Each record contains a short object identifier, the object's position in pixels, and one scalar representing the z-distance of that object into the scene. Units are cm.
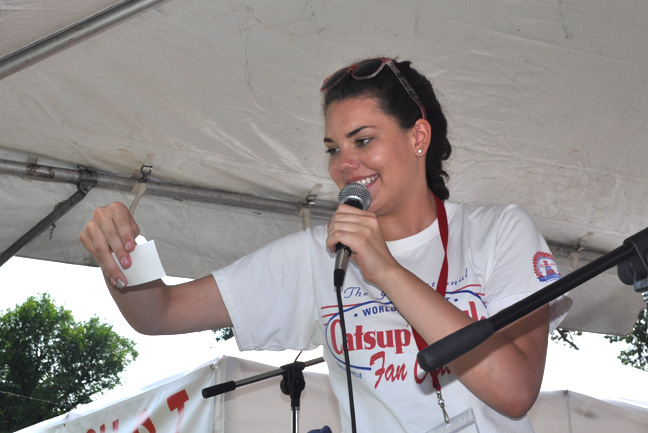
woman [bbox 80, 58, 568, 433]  134
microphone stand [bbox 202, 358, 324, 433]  239
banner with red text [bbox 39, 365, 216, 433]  304
